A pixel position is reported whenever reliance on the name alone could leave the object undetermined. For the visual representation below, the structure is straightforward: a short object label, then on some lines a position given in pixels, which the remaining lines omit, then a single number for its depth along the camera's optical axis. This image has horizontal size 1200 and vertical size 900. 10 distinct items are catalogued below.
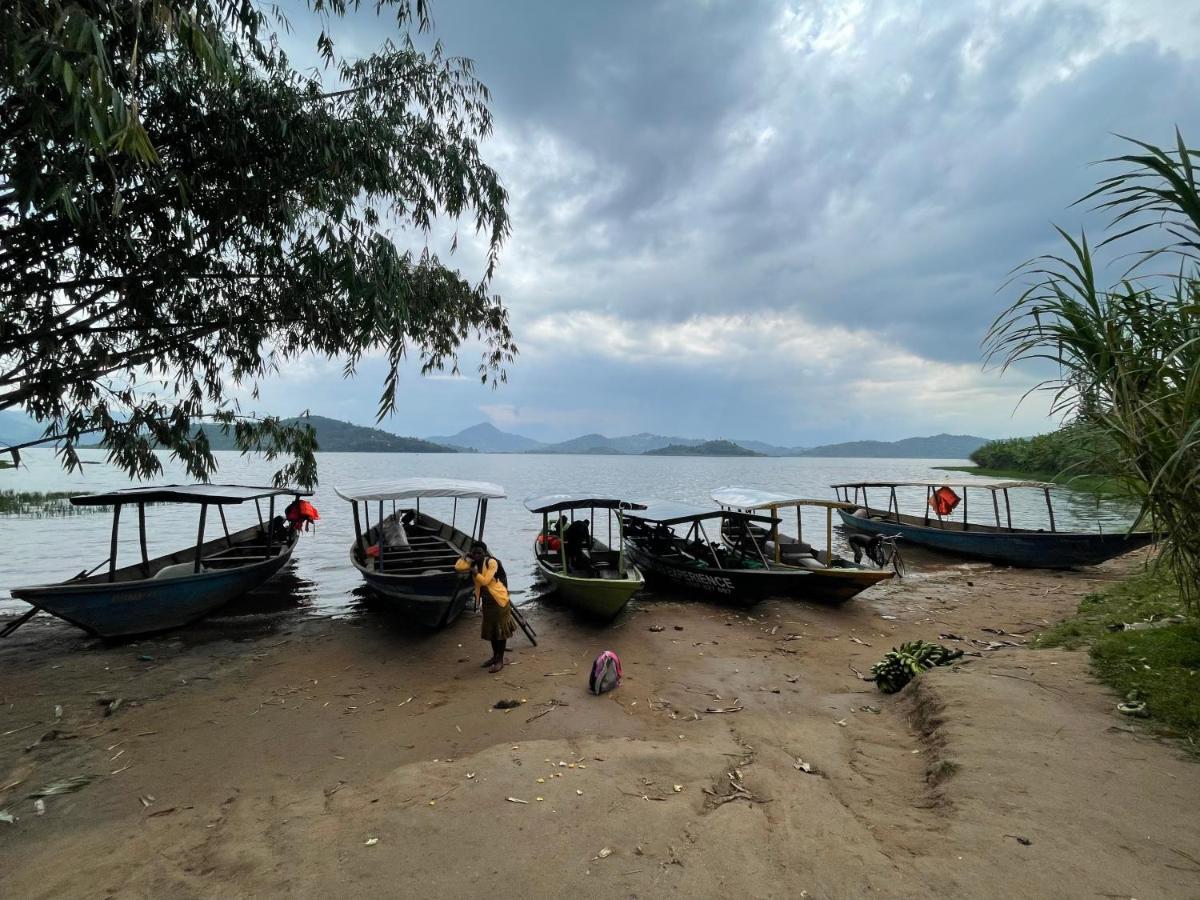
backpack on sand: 7.37
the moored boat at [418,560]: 9.60
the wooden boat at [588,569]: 10.15
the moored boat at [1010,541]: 15.82
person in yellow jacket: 8.14
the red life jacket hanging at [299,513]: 15.28
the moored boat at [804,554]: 11.55
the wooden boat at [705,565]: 11.55
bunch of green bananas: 7.10
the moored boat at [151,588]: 8.91
